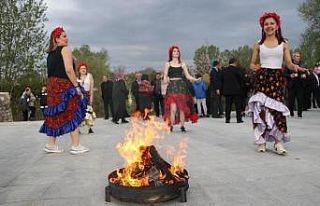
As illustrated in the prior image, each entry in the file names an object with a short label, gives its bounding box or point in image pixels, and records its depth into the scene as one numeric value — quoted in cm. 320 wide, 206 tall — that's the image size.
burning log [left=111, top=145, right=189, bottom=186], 306
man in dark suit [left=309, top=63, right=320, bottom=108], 1205
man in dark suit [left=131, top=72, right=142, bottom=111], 1241
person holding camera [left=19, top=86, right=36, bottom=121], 1498
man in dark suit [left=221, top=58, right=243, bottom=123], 943
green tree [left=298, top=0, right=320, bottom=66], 3428
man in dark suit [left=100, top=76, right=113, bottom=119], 1273
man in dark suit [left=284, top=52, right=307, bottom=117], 980
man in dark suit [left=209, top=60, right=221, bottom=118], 1099
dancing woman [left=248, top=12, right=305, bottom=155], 496
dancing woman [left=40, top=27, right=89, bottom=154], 527
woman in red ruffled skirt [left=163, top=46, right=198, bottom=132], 736
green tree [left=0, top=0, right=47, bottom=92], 1884
